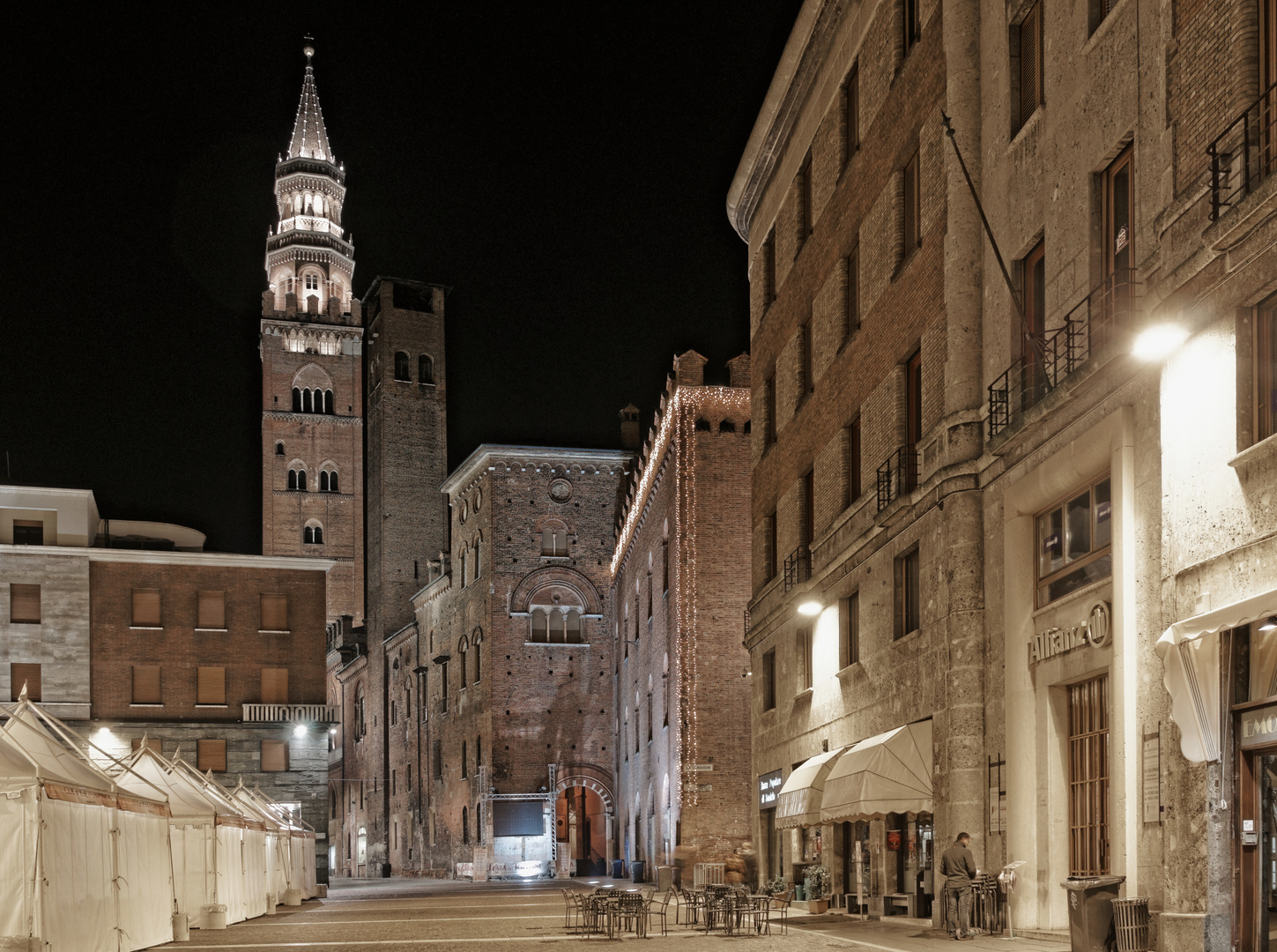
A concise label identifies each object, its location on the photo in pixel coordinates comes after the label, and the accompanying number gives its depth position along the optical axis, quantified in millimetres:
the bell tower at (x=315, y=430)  95875
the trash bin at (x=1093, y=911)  13555
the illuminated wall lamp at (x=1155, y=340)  12617
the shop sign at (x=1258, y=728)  11797
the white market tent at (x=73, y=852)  14766
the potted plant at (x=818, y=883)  24859
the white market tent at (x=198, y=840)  23062
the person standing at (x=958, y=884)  16875
